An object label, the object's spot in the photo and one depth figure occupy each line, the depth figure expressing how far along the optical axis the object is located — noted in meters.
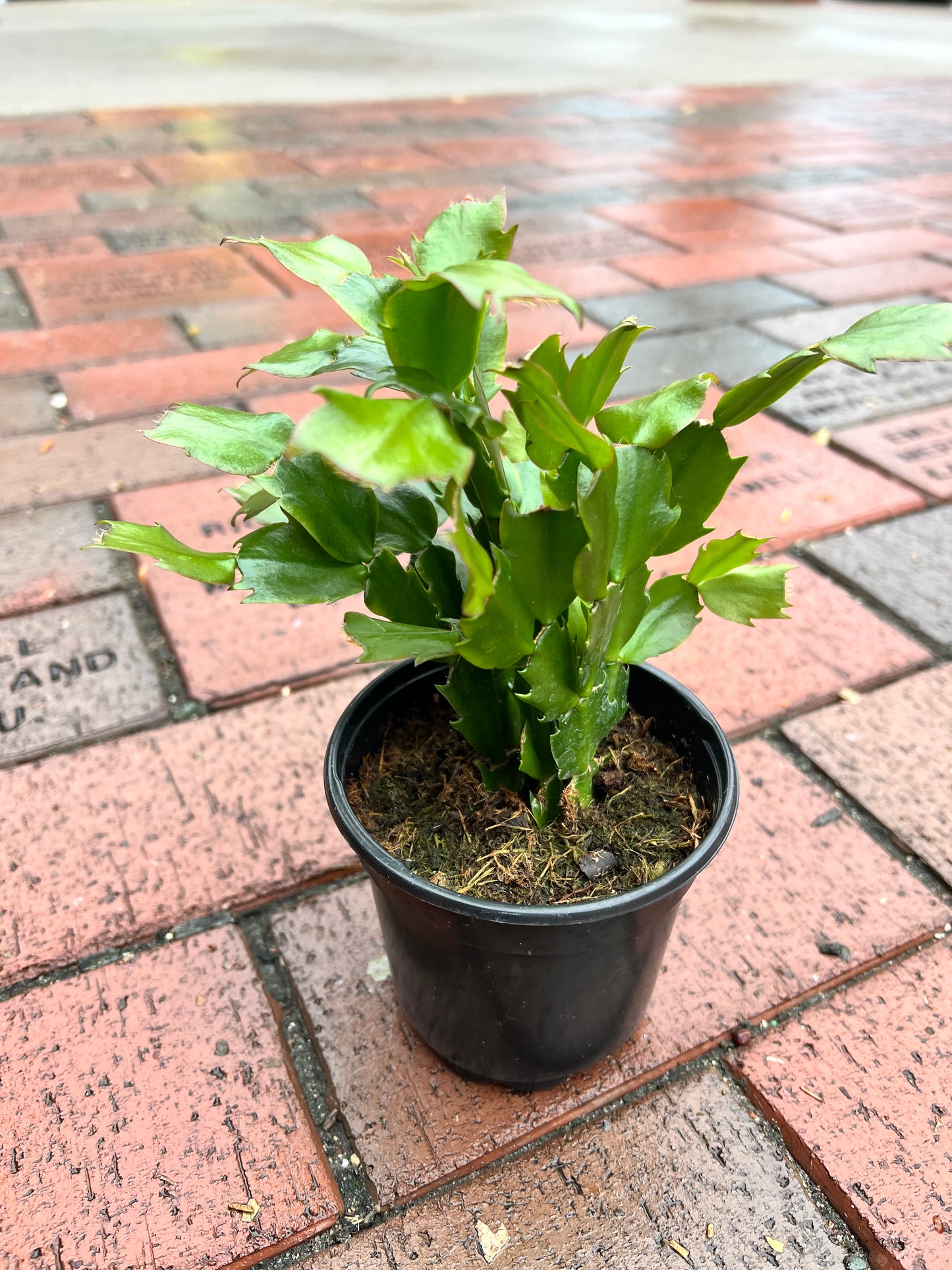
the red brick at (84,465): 0.52
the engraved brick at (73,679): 0.39
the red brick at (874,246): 0.84
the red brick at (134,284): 0.71
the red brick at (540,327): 0.66
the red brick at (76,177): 0.97
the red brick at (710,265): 0.79
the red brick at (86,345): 0.64
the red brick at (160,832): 0.32
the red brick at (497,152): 1.10
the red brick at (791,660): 0.41
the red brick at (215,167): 1.01
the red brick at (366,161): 1.06
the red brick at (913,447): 0.55
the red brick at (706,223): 0.89
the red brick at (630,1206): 0.25
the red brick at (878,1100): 0.25
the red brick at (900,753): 0.36
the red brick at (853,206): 0.95
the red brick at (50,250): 0.79
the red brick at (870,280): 0.76
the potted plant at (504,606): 0.18
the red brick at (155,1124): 0.25
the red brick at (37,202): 0.90
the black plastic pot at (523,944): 0.22
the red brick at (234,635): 0.41
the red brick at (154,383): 0.59
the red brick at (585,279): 0.75
